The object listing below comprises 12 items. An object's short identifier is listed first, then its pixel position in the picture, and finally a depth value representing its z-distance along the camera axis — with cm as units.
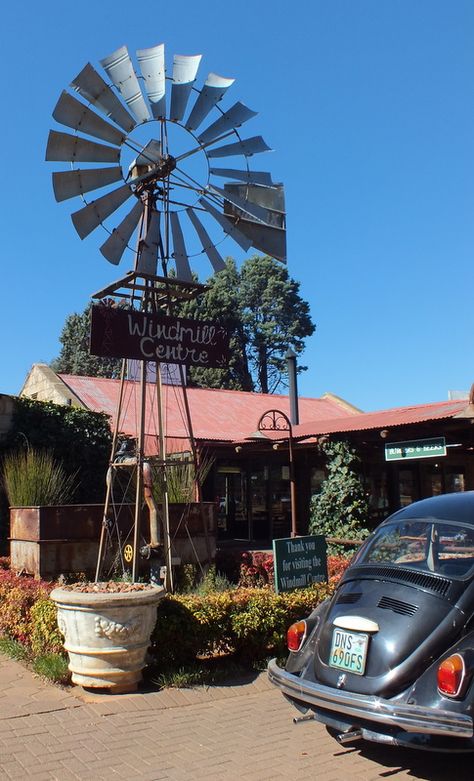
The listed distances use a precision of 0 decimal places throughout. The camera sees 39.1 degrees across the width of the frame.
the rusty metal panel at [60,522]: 852
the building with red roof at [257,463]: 1571
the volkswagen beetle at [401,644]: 373
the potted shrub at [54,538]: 851
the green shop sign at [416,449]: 1098
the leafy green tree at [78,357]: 4216
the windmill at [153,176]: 762
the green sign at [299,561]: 733
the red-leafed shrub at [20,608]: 691
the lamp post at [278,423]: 1869
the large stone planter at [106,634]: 561
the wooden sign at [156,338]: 730
